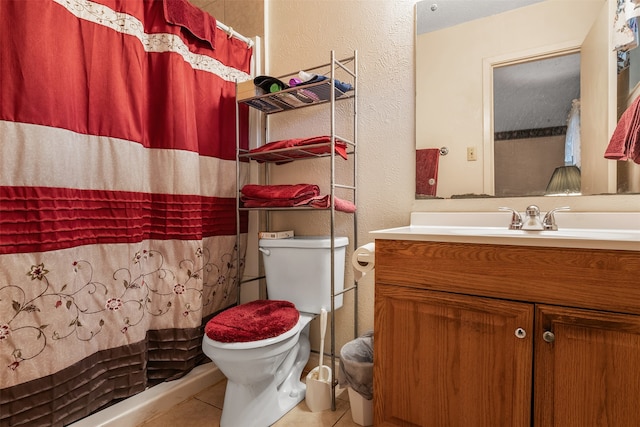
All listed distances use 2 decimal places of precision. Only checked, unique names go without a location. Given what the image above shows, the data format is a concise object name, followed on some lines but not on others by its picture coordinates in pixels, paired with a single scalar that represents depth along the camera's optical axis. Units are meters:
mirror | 1.23
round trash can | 1.28
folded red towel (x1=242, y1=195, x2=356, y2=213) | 1.48
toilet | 1.21
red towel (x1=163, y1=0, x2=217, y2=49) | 1.43
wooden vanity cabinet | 0.83
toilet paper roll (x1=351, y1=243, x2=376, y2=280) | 1.25
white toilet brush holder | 1.42
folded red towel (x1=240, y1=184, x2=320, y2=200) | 1.51
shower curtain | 1.02
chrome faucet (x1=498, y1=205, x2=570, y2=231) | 1.17
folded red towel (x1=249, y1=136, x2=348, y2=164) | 1.50
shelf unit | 1.45
